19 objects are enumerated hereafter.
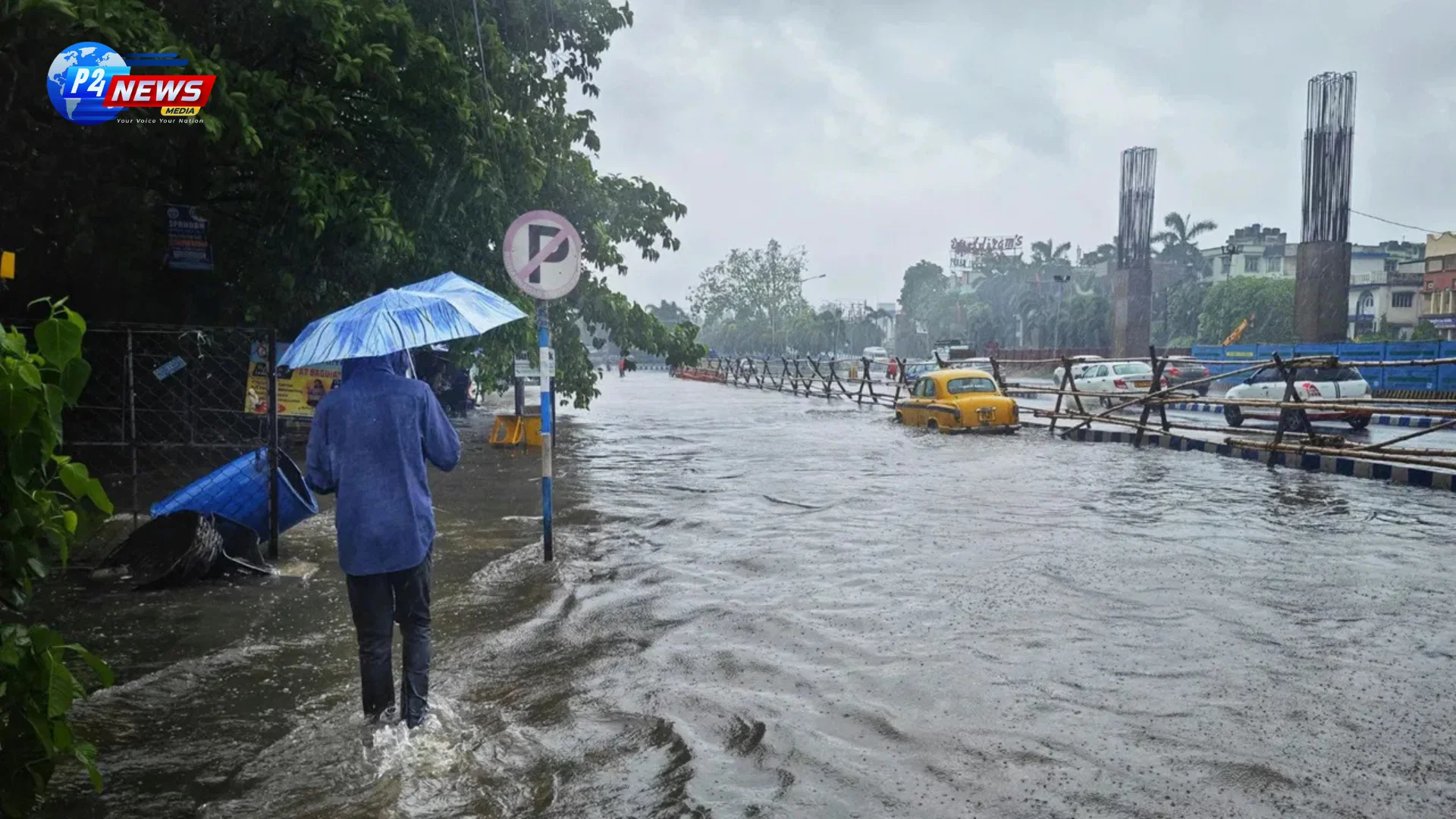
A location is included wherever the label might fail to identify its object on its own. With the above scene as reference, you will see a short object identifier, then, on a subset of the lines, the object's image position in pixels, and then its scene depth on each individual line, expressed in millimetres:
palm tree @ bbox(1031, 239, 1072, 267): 99562
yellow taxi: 21578
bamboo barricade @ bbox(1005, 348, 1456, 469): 13320
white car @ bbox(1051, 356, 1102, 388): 22281
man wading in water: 4480
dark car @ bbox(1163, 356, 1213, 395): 32125
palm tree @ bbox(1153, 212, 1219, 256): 81812
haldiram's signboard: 117375
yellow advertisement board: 10523
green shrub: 2576
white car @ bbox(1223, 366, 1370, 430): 21875
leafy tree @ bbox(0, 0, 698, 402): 9516
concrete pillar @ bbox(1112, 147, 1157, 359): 48844
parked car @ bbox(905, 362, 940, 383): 47050
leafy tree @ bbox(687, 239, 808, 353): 90562
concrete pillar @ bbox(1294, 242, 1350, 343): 35344
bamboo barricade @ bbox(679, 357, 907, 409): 36875
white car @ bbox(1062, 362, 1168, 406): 30814
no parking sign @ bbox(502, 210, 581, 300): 7922
